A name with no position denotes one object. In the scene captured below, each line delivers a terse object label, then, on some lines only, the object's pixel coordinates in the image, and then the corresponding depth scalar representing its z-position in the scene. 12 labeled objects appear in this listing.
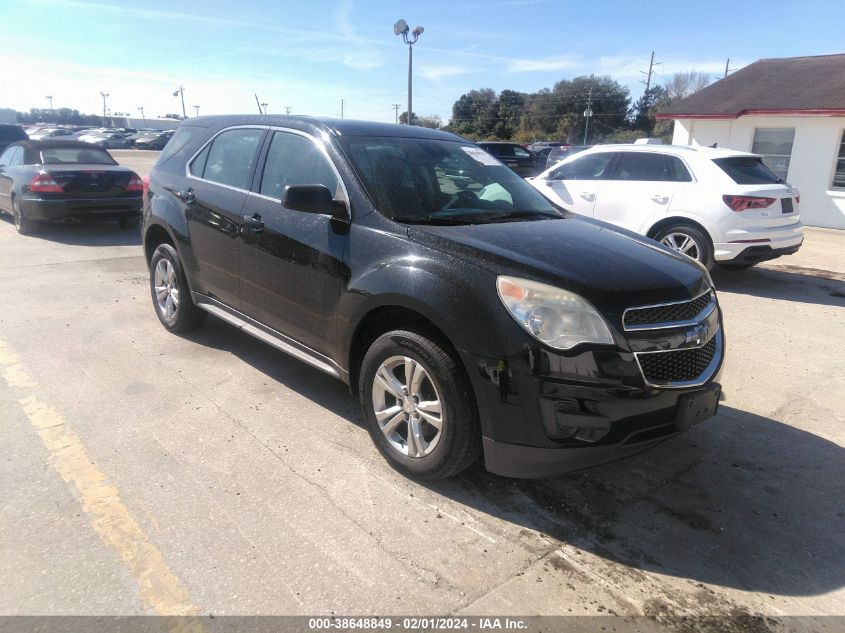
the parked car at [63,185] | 9.63
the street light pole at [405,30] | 19.55
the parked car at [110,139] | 45.67
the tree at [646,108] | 75.50
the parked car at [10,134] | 17.88
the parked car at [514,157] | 20.16
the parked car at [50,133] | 38.94
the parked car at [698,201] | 7.38
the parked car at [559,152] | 22.27
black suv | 2.65
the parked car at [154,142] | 49.78
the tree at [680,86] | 83.77
